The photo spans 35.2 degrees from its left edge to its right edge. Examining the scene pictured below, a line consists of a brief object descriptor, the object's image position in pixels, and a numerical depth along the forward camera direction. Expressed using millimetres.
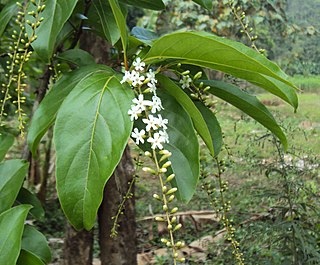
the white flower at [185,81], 787
